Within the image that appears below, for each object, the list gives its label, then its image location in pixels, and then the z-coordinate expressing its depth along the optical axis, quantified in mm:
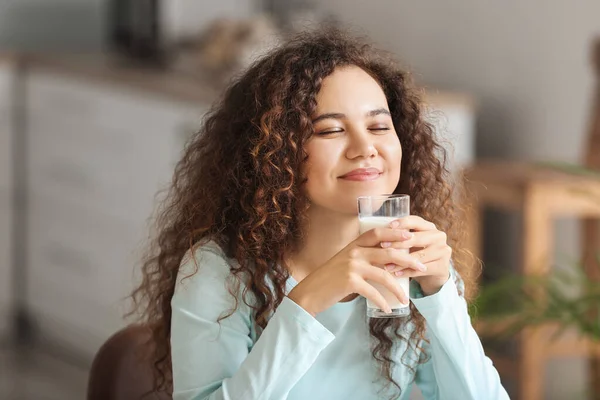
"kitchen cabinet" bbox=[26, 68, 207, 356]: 4419
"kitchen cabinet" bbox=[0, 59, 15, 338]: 5098
